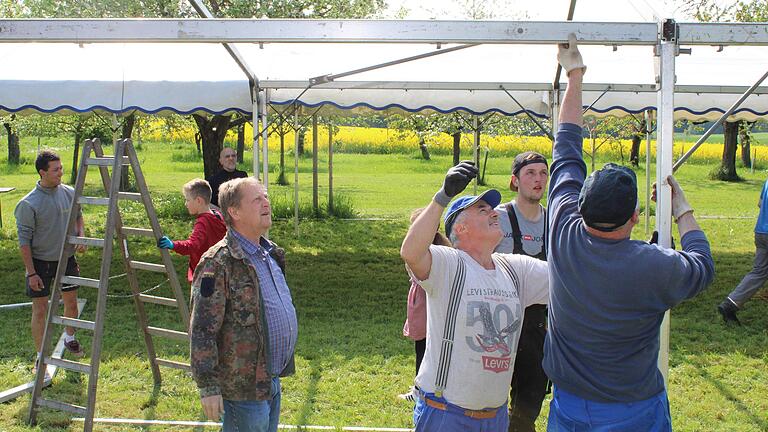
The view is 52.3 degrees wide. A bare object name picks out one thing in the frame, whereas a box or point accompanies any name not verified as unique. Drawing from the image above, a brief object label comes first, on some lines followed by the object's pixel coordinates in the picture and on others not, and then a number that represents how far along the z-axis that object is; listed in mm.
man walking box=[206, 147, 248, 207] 8148
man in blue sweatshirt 2449
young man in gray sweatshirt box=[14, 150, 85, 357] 5820
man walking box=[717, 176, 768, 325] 7484
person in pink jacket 4277
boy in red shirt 5242
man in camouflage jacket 3105
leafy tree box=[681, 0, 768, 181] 18062
